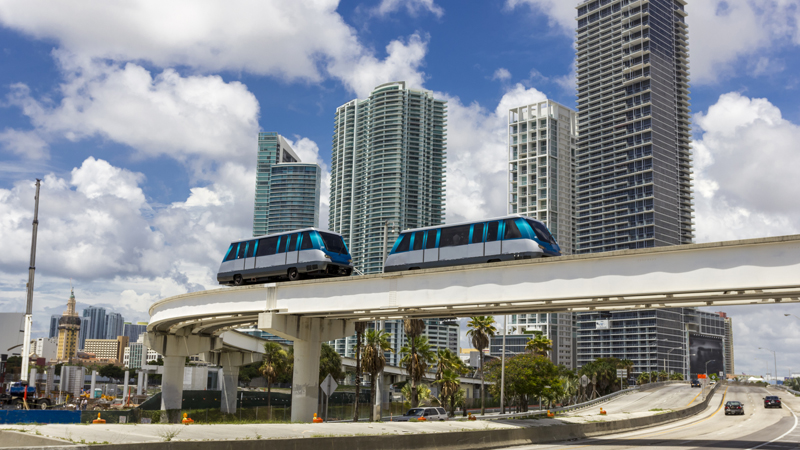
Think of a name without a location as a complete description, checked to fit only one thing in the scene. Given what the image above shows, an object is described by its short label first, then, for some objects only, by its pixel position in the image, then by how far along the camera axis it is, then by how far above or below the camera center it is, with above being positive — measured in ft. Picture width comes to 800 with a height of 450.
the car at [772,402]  211.61 -18.89
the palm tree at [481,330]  209.97 +1.44
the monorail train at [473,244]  97.09 +13.80
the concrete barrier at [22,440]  54.85 -9.95
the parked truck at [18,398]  168.86 -19.42
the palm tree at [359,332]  143.59 -0.12
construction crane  167.02 +0.81
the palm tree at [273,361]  253.28 -12.46
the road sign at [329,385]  103.68 -8.40
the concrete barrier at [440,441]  57.31 -12.34
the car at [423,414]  121.70 -14.85
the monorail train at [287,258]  117.19 +13.14
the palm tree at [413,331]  163.32 +0.47
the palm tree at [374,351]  152.76 -4.46
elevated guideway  73.15 +5.88
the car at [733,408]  182.91 -18.26
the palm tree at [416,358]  172.86 -6.63
